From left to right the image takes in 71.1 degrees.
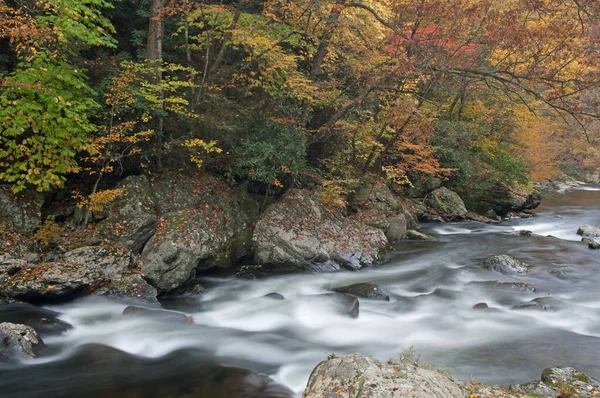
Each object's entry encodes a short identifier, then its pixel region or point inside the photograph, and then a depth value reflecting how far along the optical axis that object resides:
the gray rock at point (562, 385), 4.92
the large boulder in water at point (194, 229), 8.86
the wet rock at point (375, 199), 15.48
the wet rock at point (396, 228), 14.54
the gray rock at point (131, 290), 8.21
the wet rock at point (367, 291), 9.34
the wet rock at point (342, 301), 8.44
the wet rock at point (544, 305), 8.75
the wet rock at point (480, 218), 19.48
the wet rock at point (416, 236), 14.98
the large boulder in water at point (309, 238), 10.56
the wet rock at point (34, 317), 7.05
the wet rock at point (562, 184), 34.78
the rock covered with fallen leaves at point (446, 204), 19.38
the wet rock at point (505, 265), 11.34
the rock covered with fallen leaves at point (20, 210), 8.63
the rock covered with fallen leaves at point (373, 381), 3.70
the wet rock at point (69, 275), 7.64
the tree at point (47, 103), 8.12
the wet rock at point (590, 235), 14.03
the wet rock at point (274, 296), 9.35
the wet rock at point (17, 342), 5.95
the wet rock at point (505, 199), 21.14
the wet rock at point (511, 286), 9.76
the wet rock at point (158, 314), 7.68
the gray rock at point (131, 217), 9.28
